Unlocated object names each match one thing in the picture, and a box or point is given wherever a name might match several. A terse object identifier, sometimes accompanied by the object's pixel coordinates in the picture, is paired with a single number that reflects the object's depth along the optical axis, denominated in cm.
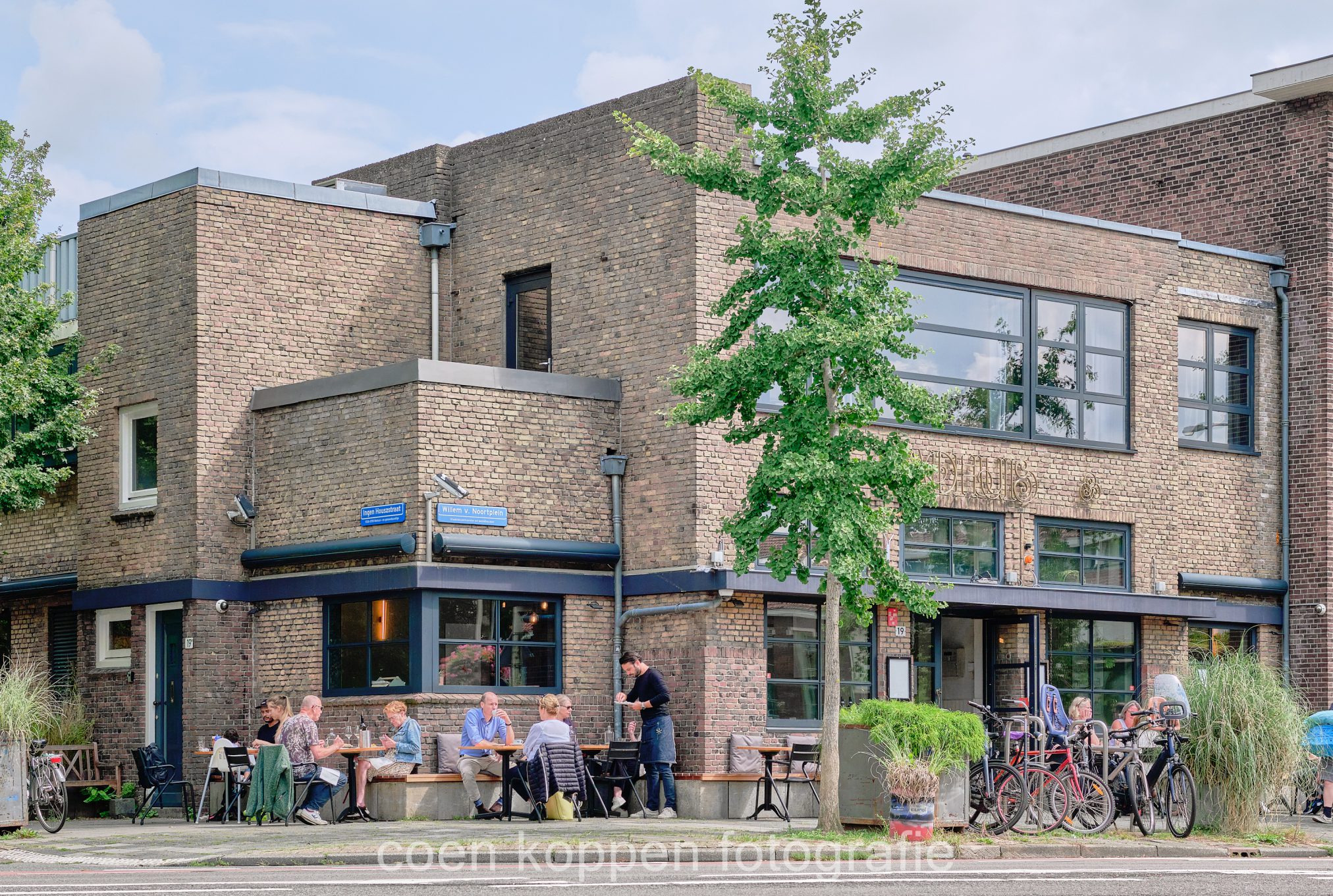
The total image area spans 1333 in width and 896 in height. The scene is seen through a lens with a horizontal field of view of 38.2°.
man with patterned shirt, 2039
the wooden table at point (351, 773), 2058
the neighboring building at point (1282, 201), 2809
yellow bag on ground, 2009
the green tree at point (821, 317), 1814
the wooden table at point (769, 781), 2081
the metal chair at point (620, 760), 2121
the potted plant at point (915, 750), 1688
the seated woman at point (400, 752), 2092
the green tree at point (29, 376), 2392
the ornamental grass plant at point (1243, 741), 1825
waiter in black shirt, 2108
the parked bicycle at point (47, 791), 1947
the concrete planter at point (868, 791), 1744
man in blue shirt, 2095
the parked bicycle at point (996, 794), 1808
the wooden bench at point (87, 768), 2380
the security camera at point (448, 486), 2183
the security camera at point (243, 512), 2361
